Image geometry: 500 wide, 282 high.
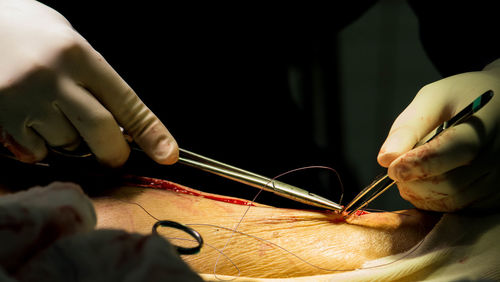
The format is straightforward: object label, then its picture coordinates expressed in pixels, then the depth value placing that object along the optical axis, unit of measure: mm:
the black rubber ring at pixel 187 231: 556
